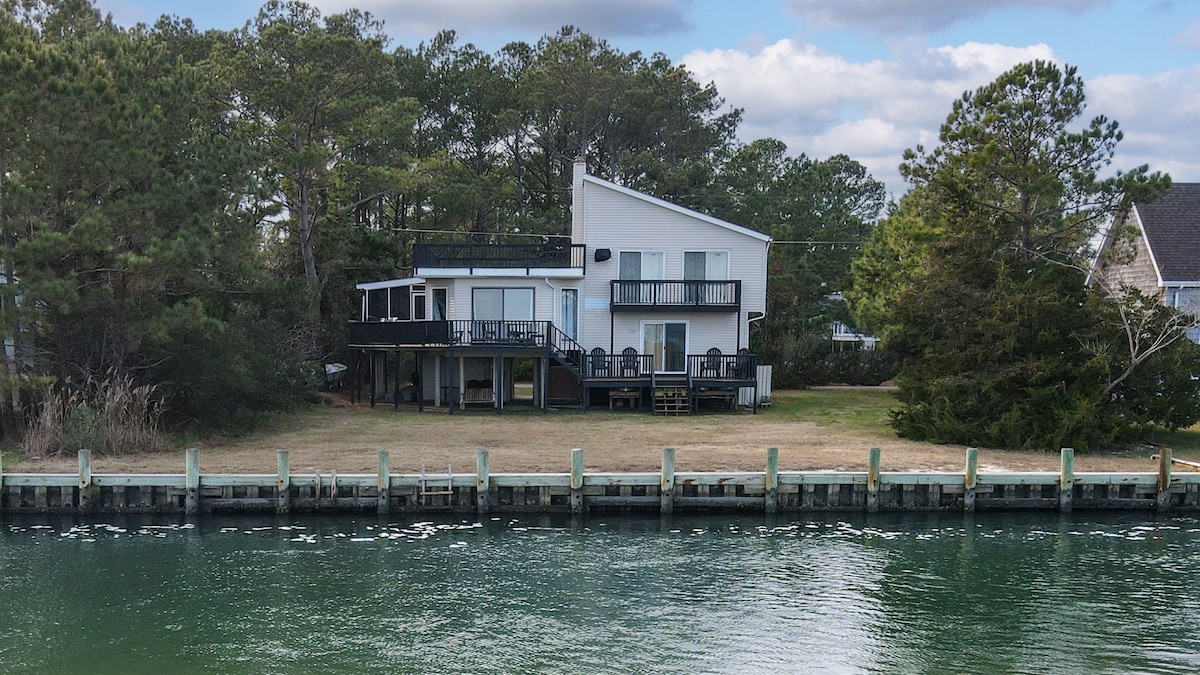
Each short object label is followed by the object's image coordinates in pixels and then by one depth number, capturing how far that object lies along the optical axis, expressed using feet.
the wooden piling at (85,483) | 66.54
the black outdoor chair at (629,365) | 112.27
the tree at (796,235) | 148.77
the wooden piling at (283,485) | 67.10
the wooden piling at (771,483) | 68.18
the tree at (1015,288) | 84.33
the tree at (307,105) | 122.52
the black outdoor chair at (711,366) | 112.06
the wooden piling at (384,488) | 66.80
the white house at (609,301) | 112.27
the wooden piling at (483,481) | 66.95
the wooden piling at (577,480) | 67.05
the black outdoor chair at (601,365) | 111.61
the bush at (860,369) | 153.99
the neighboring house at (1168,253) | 103.19
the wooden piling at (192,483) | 67.05
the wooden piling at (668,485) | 67.55
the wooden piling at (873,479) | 68.49
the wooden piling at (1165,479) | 69.67
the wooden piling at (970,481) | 69.05
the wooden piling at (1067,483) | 69.36
